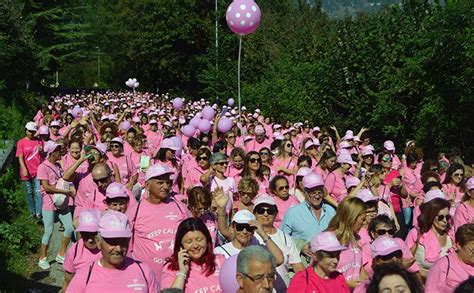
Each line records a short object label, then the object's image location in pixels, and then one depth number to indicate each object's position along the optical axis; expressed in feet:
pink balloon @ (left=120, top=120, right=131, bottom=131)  46.58
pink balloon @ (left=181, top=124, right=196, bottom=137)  44.29
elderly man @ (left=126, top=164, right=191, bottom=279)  17.80
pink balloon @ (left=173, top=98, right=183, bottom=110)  80.41
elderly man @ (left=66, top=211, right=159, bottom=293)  13.62
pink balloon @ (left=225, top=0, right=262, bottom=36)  52.70
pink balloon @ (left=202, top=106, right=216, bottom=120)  52.06
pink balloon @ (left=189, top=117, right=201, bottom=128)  46.01
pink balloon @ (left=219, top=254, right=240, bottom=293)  13.26
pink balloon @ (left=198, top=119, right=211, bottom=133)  44.74
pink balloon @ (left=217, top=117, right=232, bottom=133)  45.68
